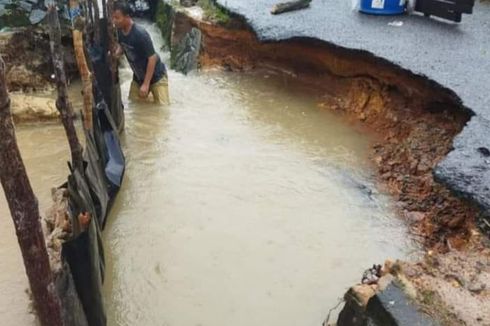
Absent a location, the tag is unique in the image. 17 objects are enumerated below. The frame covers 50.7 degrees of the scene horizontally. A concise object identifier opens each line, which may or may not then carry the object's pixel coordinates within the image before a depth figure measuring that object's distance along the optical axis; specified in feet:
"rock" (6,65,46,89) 25.66
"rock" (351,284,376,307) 11.02
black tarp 10.30
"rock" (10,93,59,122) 22.58
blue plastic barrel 26.66
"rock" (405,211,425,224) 16.88
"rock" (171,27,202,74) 28.55
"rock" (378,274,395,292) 10.74
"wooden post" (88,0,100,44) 20.33
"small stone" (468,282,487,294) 10.74
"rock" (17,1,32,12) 25.15
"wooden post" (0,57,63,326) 6.94
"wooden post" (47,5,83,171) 12.32
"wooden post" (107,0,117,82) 20.33
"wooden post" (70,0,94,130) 14.92
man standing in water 21.94
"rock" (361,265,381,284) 11.65
